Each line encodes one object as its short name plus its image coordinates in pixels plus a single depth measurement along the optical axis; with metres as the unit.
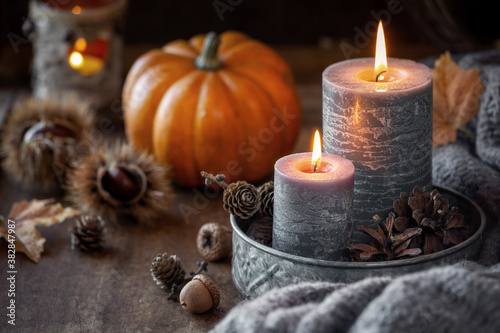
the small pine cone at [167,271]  0.82
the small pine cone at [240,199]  0.80
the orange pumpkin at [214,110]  0.98
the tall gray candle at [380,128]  0.77
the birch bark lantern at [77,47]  1.12
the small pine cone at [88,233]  0.89
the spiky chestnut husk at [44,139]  0.98
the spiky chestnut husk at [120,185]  0.93
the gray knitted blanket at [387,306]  0.65
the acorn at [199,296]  0.80
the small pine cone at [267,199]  0.82
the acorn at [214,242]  0.87
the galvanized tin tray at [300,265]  0.74
